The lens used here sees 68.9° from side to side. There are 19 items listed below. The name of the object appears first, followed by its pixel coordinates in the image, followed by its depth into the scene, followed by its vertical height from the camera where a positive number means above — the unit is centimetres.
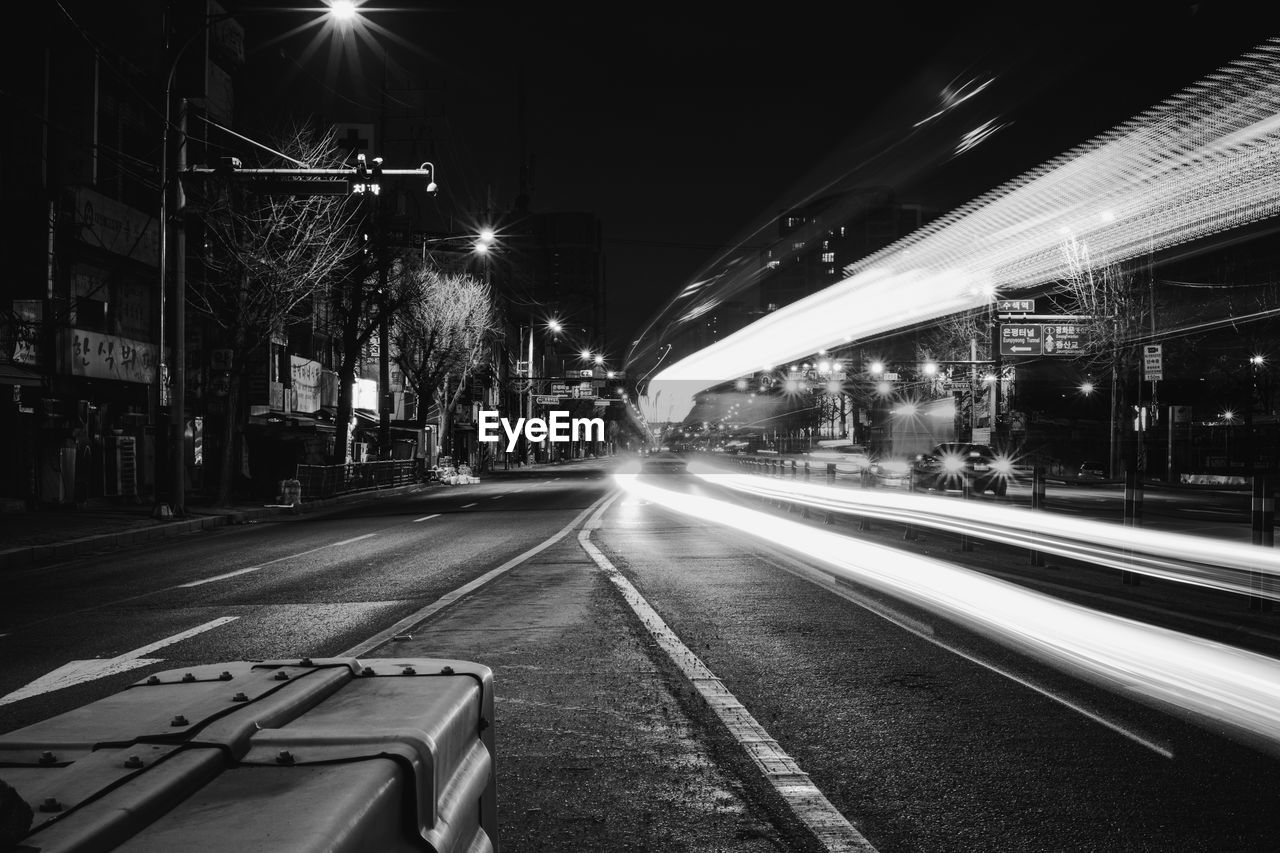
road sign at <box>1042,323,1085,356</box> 4216 +473
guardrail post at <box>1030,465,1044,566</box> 1537 -76
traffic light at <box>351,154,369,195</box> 1739 +494
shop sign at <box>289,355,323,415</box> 3909 +254
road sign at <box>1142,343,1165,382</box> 3812 +329
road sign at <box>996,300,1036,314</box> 4400 +646
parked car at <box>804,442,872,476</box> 5419 -112
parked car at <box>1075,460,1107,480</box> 5144 -157
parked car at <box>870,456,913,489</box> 3678 -147
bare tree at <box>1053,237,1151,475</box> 4553 +680
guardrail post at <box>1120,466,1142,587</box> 1284 -79
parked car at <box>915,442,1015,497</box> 3275 -89
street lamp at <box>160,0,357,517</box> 2175 +262
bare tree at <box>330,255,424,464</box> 3478 +476
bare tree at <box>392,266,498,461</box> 4669 +556
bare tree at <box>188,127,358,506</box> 2539 +527
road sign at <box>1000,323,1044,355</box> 4181 +467
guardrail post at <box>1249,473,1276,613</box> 991 -90
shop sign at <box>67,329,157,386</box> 2509 +241
